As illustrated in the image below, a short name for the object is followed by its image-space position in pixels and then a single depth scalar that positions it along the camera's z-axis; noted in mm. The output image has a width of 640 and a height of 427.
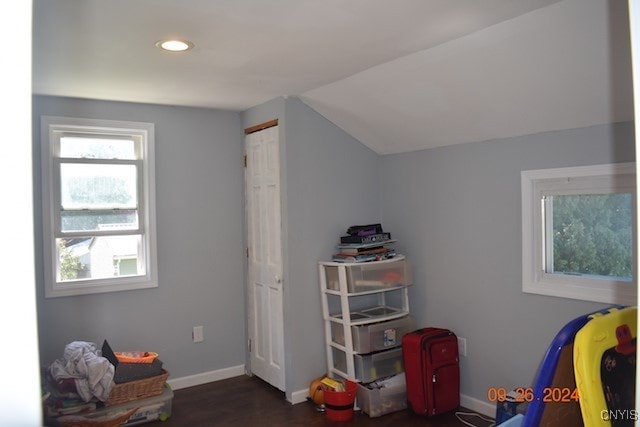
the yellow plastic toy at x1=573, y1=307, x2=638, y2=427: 1204
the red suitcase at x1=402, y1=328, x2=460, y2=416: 3293
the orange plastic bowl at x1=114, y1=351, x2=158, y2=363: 3453
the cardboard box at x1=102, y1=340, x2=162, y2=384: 3371
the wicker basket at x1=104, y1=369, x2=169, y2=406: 3322
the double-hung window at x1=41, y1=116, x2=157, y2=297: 3631
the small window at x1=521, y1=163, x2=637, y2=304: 2635
